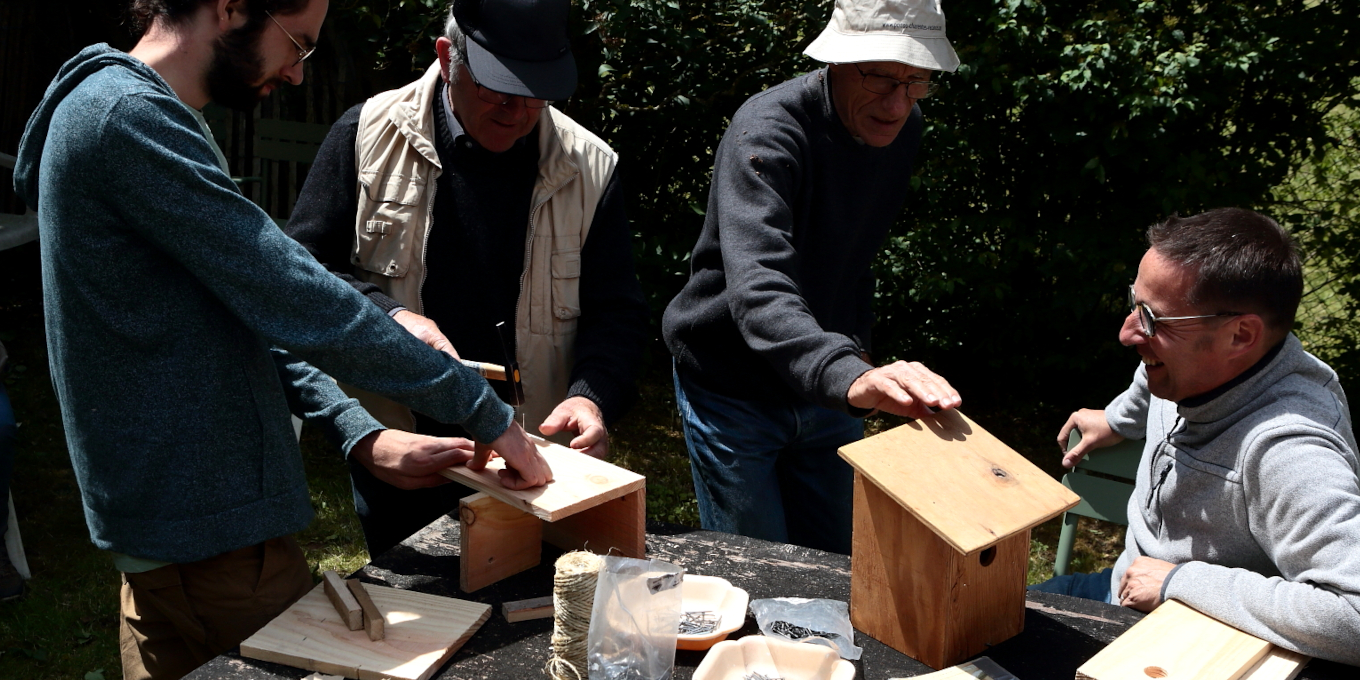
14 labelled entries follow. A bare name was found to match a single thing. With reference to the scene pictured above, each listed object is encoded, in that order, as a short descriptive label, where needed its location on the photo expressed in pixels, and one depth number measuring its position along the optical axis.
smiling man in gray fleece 1.87
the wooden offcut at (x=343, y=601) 1.89
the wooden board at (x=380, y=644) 1.79
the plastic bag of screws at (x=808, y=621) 1.94
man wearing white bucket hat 2.27
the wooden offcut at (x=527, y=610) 2.00
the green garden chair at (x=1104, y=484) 2.82
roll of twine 1.79
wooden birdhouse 1.84
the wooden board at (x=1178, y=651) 1.72
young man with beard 1.62
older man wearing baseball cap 2.46
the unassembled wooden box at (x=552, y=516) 2.03
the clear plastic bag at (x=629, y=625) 1.77
